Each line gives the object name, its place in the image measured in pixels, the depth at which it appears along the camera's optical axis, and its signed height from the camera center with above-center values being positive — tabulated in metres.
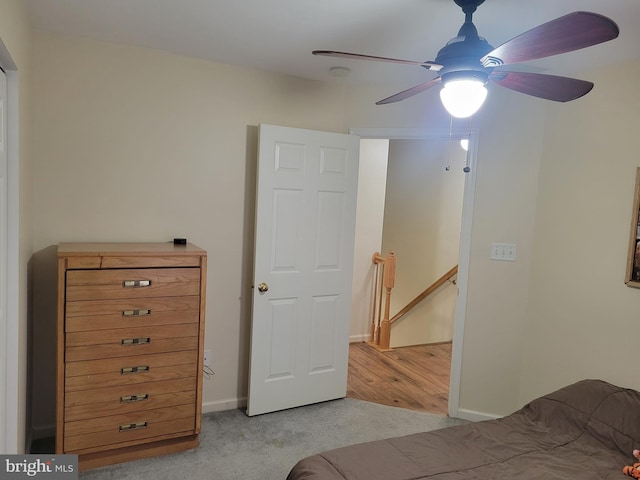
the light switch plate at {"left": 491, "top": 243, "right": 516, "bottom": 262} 2.96 -0.21
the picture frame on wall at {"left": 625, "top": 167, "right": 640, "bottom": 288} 2.33 -0.10
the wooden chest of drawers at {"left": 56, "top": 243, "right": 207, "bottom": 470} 2.21 -0.80
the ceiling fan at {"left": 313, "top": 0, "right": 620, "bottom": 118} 1.38 +0.56
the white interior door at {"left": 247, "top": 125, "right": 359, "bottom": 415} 2.96 -0.41
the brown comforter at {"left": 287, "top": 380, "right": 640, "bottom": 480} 1.62 -0.92
